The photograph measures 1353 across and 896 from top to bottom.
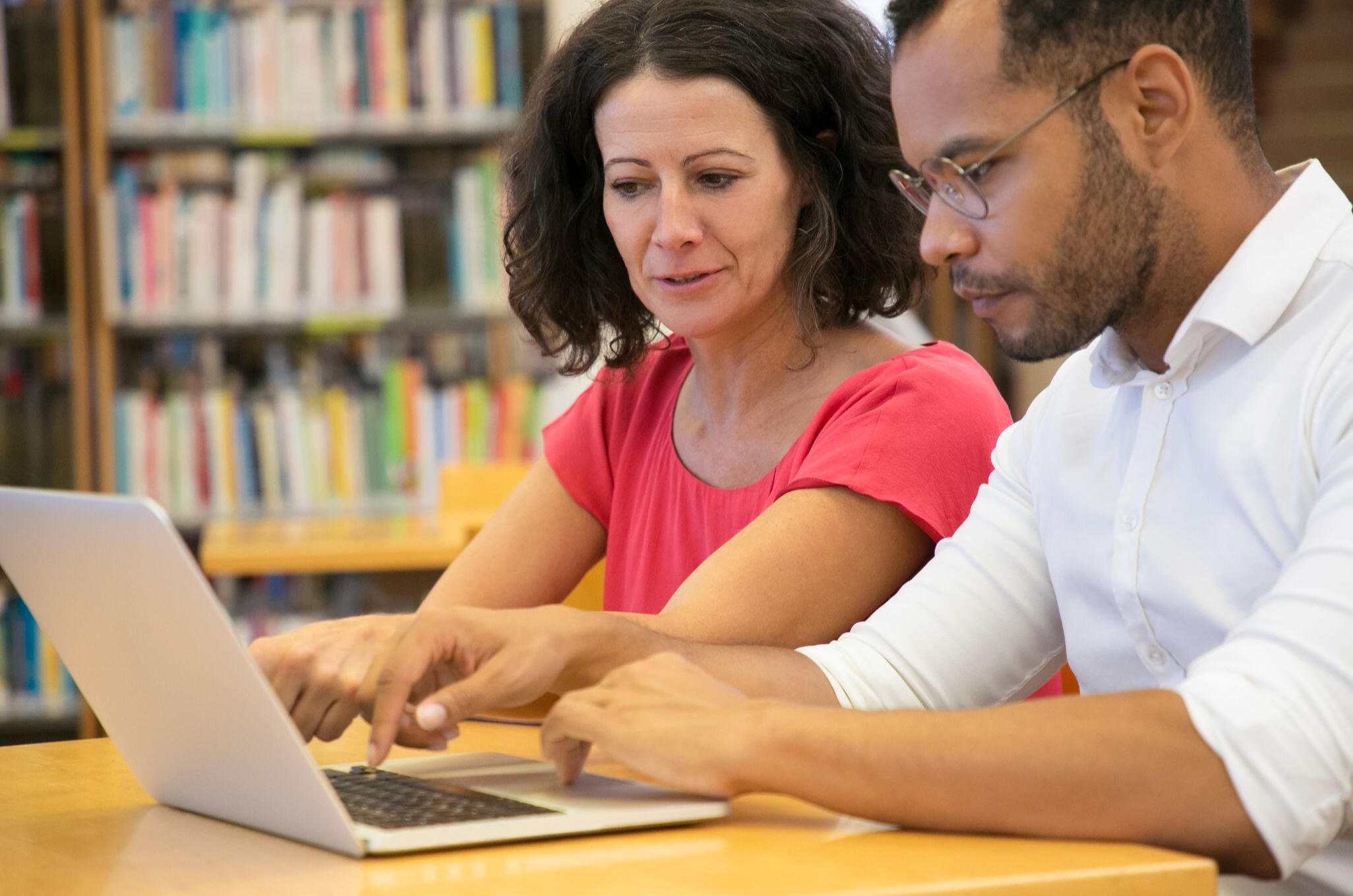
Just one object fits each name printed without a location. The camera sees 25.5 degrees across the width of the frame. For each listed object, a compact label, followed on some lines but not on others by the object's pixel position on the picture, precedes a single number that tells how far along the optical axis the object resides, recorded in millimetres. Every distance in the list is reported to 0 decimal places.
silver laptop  1646
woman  2051
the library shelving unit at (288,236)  4055
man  1648
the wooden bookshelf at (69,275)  4043
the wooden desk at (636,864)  1567
